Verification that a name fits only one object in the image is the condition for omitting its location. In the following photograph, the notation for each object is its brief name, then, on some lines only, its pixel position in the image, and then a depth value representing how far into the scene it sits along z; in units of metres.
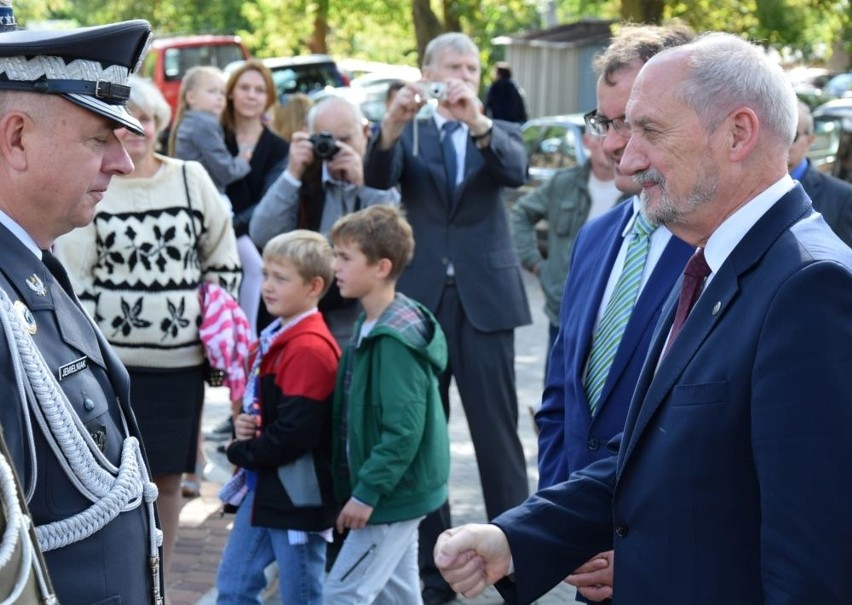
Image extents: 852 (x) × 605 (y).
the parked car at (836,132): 11.57
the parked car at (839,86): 35.56
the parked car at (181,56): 25.83
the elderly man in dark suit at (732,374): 2.17
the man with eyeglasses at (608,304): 3.33
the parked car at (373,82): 22.80
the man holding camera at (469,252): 5.78
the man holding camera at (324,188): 6.03
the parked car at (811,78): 33.62
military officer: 2.39
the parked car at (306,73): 25.47
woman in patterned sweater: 5.12
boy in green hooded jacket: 4.49
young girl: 7.24
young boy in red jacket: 4.55
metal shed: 35.88
